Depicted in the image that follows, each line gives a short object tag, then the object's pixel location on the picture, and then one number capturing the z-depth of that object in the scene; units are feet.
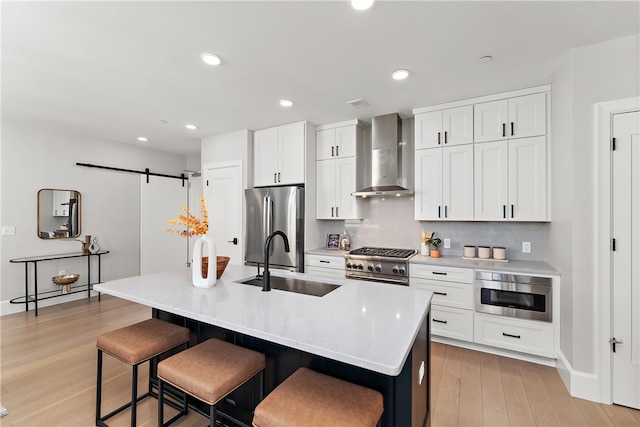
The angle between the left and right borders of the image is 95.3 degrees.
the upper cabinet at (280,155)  13.12
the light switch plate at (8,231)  13.05
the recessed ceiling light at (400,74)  8.50
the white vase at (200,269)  6.48
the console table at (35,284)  13.08
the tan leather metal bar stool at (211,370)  4.53
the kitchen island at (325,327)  3.80
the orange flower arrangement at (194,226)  6.68
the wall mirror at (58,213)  14.19
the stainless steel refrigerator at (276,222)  12.86
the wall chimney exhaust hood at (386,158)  11.75
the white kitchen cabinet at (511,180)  9.37
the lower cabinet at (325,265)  12.03
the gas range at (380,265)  10.59
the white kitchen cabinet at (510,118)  9.38
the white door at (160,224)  18.11
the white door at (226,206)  14.32
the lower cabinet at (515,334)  8.57
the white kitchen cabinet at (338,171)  12.82
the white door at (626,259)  6.68
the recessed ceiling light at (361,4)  5.72
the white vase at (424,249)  11.68
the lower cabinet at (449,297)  9.62
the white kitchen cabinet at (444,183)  10.53
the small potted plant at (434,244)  11.22
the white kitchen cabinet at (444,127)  10.48
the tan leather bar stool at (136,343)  5.70
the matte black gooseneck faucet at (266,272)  6.15
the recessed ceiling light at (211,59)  7.65
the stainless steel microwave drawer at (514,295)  8.59
